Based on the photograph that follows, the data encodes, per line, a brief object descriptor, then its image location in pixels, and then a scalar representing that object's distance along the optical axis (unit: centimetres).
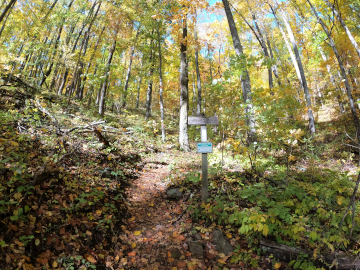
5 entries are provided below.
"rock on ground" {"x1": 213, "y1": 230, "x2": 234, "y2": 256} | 302
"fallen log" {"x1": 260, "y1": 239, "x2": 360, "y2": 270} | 250
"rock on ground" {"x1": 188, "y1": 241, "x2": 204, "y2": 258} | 301
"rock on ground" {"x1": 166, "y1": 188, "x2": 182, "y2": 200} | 465
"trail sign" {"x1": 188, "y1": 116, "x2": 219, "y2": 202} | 384
